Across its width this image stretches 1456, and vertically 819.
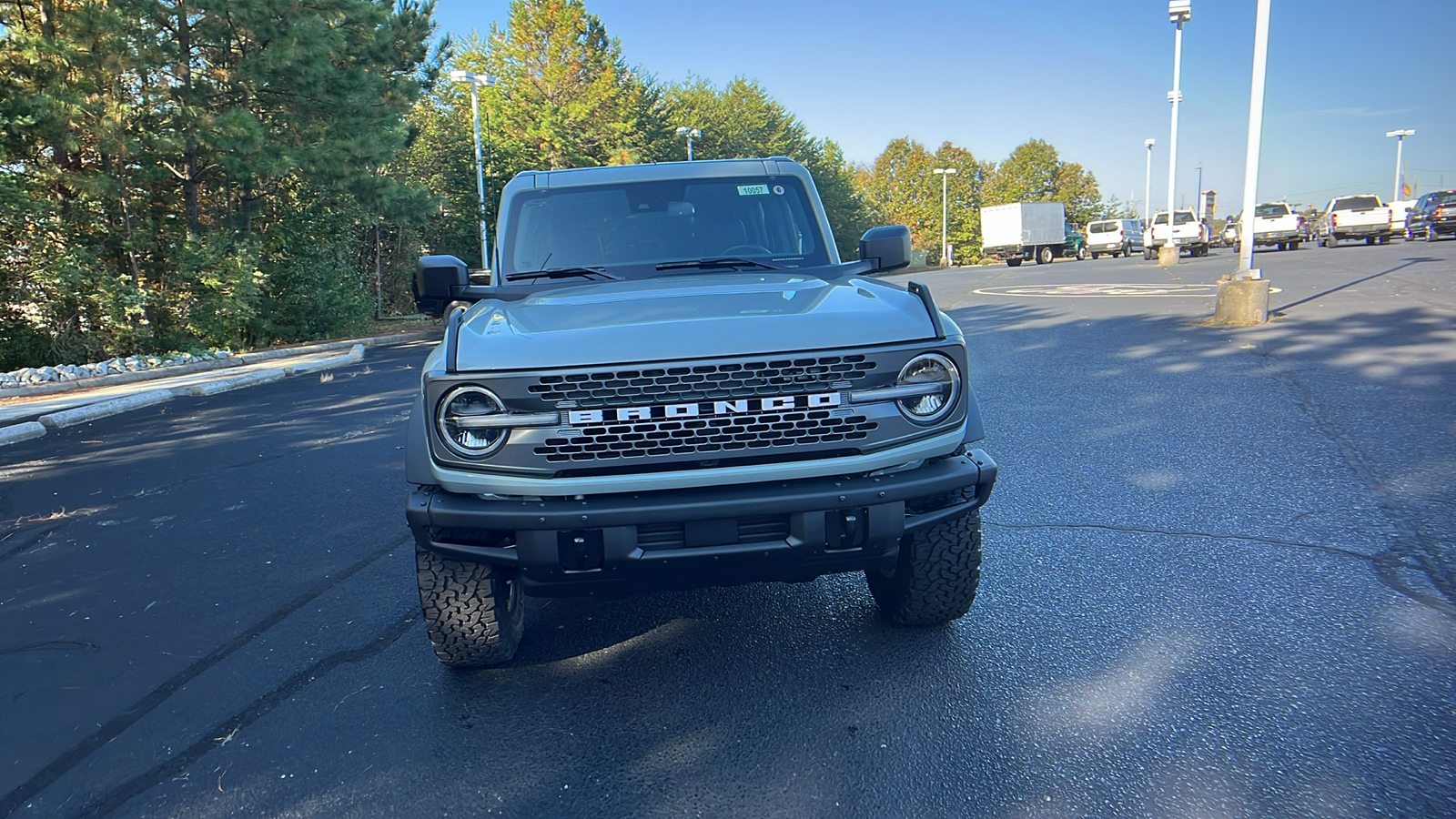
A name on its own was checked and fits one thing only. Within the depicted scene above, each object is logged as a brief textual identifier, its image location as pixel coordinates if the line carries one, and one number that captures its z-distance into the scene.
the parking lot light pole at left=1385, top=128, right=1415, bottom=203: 77.47
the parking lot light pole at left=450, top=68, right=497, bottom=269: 27.41
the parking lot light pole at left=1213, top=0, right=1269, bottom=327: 12.52
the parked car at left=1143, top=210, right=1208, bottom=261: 38.94
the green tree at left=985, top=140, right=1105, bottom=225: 97.81
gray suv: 2.81
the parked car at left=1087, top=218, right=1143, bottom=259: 49.94
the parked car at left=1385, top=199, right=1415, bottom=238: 39.00
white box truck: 52.03
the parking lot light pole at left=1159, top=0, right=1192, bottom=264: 28.59
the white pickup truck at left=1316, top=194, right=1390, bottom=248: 37.31
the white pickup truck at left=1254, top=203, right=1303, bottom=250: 38.72
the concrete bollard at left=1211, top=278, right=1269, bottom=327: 12.52
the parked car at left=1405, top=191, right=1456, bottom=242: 37.00
